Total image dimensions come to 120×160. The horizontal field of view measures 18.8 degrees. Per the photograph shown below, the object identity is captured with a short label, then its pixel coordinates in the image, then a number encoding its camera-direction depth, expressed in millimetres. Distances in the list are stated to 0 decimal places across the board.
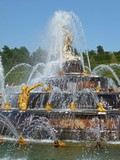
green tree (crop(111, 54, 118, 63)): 67281
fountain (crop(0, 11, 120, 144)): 15367
